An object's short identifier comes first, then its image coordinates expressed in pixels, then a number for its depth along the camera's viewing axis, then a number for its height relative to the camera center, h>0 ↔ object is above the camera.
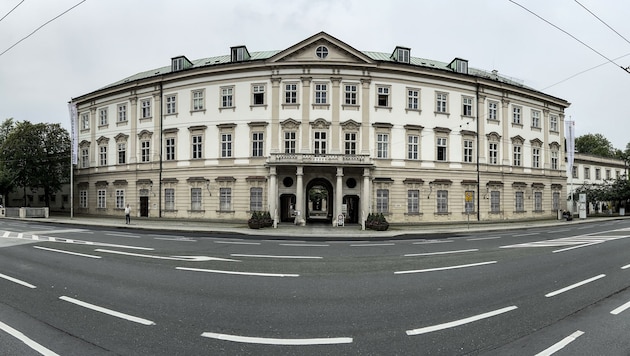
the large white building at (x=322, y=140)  26.50 +4.45
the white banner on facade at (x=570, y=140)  34.31 +5.09
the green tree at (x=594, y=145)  60.69 +8.29
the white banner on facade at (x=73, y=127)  31.98 +6.62
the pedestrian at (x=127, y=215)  25.73 -2.45
